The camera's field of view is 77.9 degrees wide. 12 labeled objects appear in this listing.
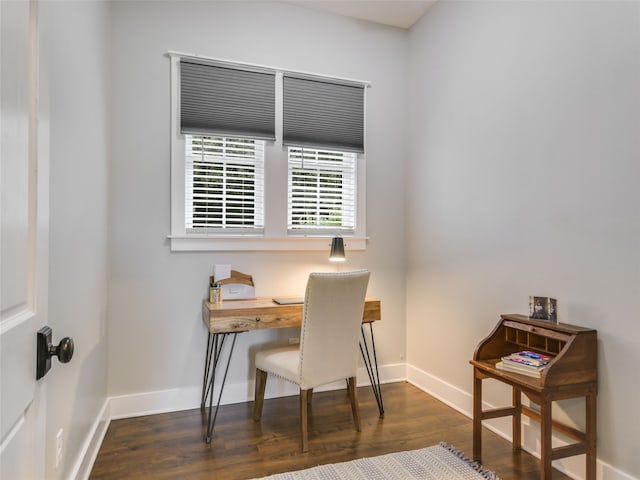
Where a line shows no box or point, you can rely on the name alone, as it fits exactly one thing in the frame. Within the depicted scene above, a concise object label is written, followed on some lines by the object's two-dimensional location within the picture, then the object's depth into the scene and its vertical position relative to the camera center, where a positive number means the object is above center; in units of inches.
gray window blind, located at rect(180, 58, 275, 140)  113.6 +41.0
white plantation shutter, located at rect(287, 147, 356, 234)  126.8 +15.9
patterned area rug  79.7 -47.8
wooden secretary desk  70.9 -26.4
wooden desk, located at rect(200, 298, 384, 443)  98.4 -21.0
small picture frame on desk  83.3 -14.5
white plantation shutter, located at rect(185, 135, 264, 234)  115.2 +16.2
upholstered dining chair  90.7 -24.0
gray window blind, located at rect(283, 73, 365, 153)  124.9 +41.0
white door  27.8 -0.2
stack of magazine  76.1 -24.2
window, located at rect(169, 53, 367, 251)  113.9 +25.1
